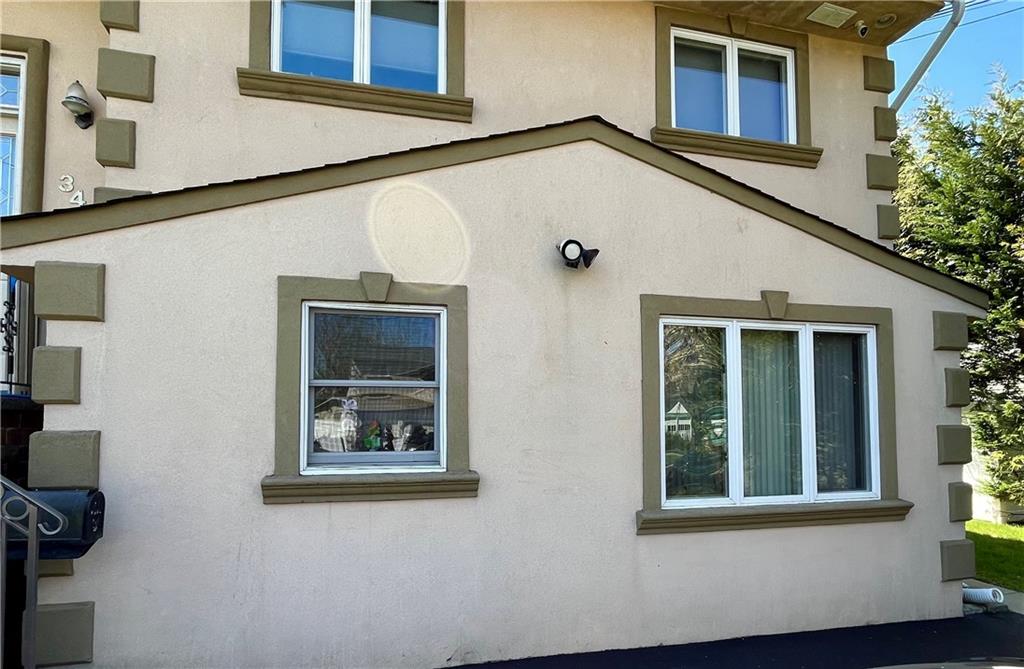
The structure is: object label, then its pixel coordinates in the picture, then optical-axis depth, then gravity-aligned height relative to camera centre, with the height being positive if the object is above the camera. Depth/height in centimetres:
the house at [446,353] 425 +28
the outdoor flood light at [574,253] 491 +99
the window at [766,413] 539 -18
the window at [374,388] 465 +3
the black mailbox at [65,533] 372 -76
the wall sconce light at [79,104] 561 +236
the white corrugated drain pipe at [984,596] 625 -187
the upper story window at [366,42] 593 +308
